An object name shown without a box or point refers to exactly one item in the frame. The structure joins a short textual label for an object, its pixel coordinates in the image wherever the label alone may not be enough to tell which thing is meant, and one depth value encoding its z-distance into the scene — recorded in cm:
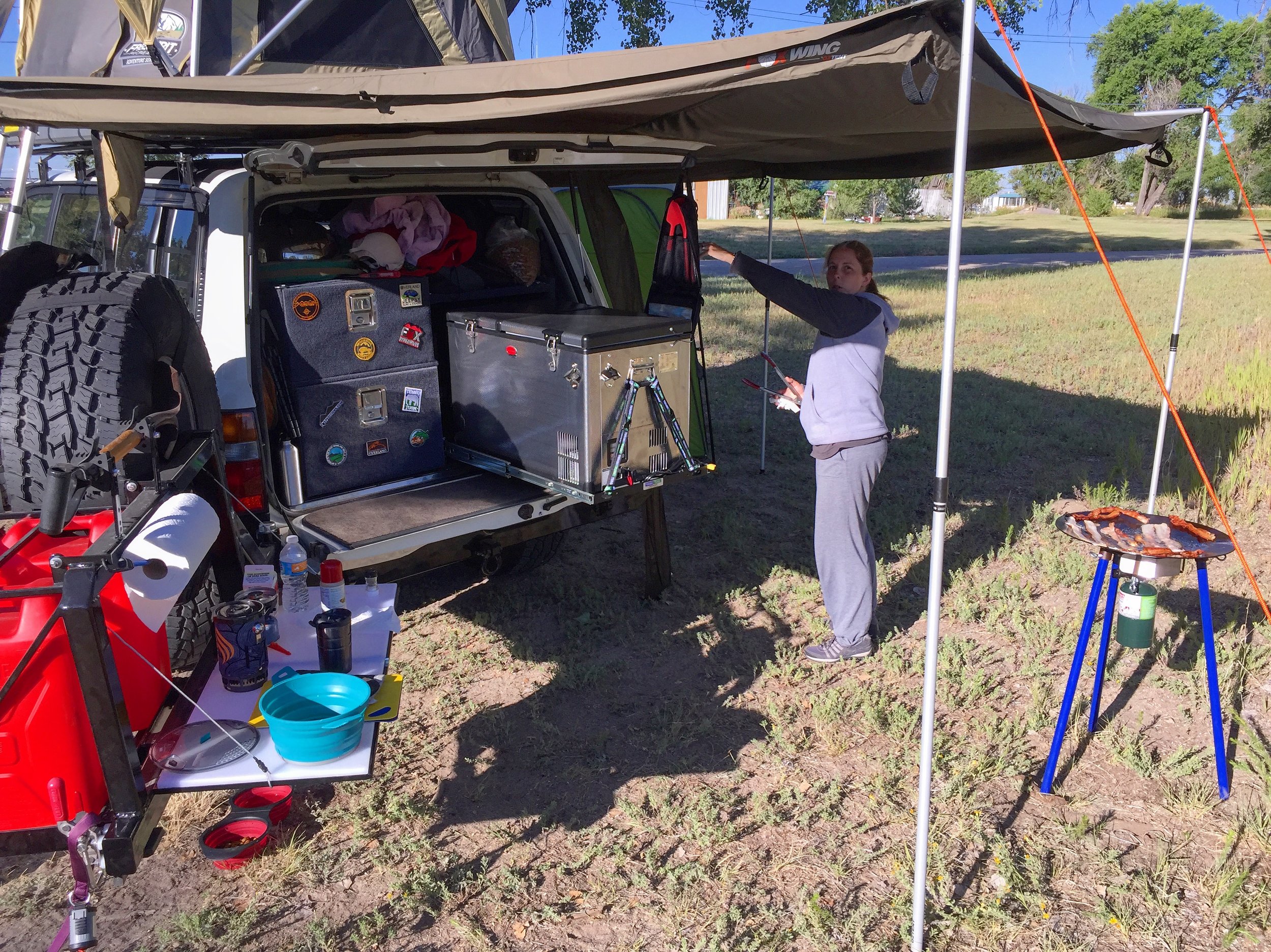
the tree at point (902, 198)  4556
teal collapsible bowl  232
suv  277
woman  402
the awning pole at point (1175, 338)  466
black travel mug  272
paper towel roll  224
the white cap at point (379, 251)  392
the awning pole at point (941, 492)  242
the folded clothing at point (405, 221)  398
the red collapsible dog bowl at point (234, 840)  282
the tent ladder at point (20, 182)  331
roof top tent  487
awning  249
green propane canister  325
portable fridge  361
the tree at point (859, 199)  4550
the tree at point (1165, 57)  4672
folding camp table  225
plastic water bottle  312
